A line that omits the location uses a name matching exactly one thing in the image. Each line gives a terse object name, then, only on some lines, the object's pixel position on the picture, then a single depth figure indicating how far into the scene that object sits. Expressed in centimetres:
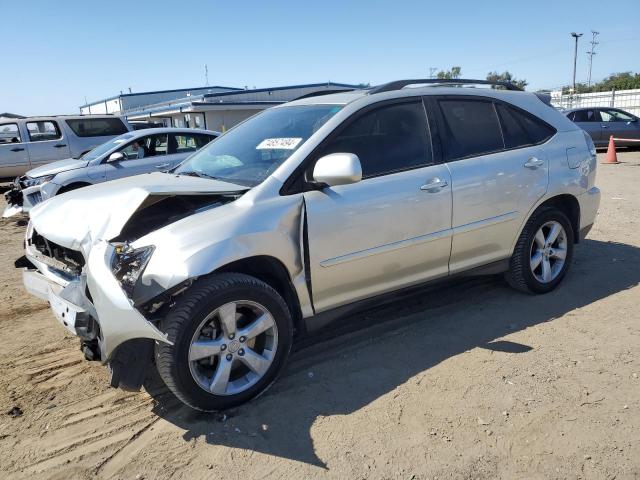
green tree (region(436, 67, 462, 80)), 7428
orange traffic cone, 1438
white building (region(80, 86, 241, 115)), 4766
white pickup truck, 1290
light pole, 6028
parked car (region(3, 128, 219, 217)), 823
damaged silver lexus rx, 282
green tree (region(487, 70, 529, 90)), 6869
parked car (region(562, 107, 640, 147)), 1720
